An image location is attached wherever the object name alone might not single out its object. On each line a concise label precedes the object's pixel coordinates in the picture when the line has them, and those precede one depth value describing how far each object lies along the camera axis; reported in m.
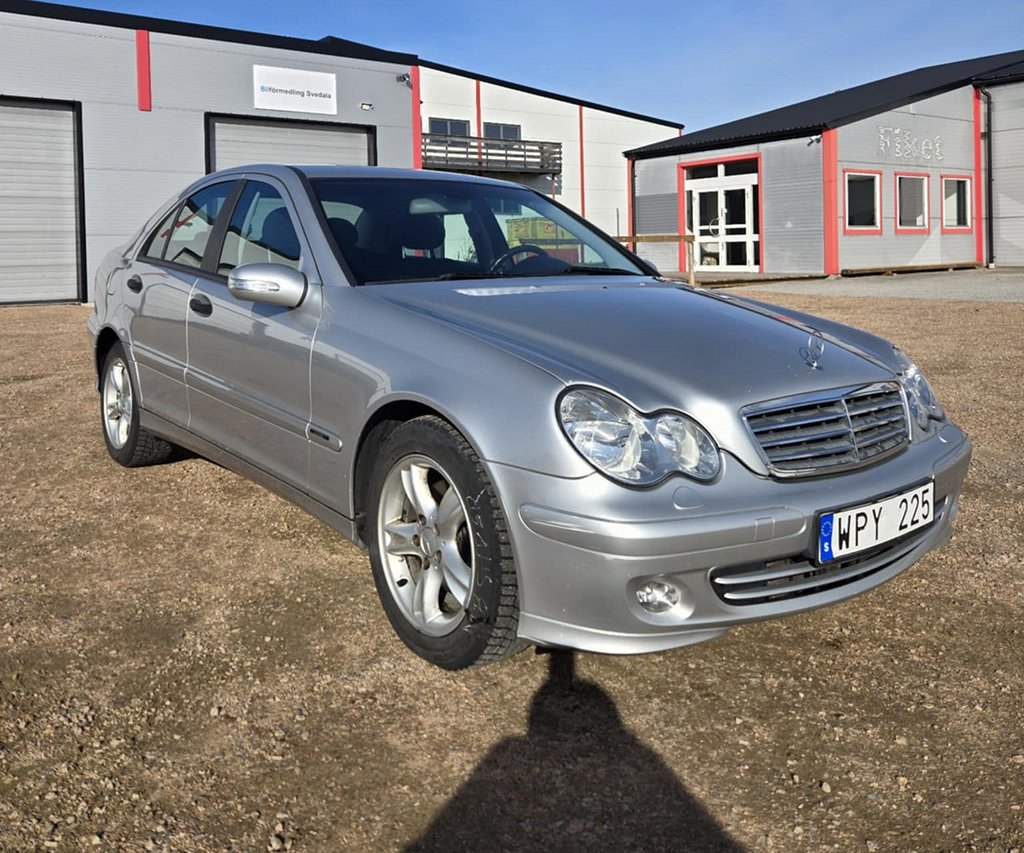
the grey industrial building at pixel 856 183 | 24.05
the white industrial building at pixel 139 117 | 18.05
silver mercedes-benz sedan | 2.56
